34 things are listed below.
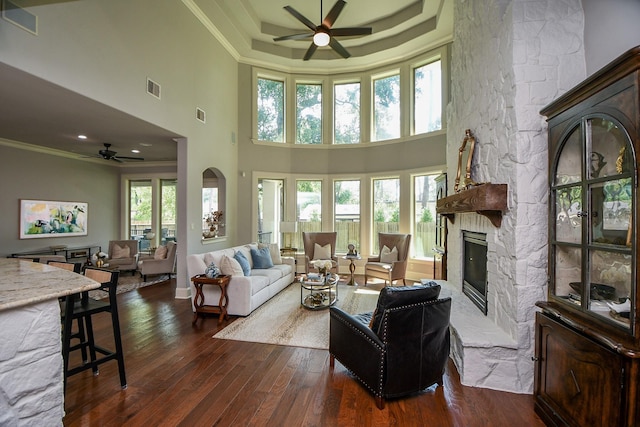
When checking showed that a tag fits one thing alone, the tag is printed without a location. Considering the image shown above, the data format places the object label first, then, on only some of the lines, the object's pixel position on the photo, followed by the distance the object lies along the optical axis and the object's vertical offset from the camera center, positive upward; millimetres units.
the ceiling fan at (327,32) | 4707 +3095
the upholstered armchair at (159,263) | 6559 -1078
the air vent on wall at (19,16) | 2813 +1909
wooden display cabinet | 1520 -276
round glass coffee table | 4574 -1306
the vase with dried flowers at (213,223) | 6598 -185
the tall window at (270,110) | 7781 +2732
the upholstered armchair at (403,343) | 2219 -986
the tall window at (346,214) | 7722 +17
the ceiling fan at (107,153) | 6133 +1266
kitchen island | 1541 -737
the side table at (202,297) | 4141 -1169
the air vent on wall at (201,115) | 5810 +1969
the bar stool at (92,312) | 2197 -767
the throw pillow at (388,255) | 6182 -836
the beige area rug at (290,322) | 3537 -1454
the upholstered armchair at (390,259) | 5715 -913
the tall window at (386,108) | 7293 +2642
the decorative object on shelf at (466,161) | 3348 +647
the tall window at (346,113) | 7754 +2635
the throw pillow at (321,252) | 6586 -819
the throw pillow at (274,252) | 6254 -789
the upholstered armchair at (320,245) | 6602 -691
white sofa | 4285 -1091
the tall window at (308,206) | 7891 +229
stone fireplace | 2443 +343
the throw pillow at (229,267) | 4348 -759
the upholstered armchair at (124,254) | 7093 -938
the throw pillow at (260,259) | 5668 -835
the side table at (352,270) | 6293 -1184
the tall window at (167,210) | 8602 +136
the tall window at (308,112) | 7930 +2709
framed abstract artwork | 6570 -92
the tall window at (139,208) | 8656 +197
